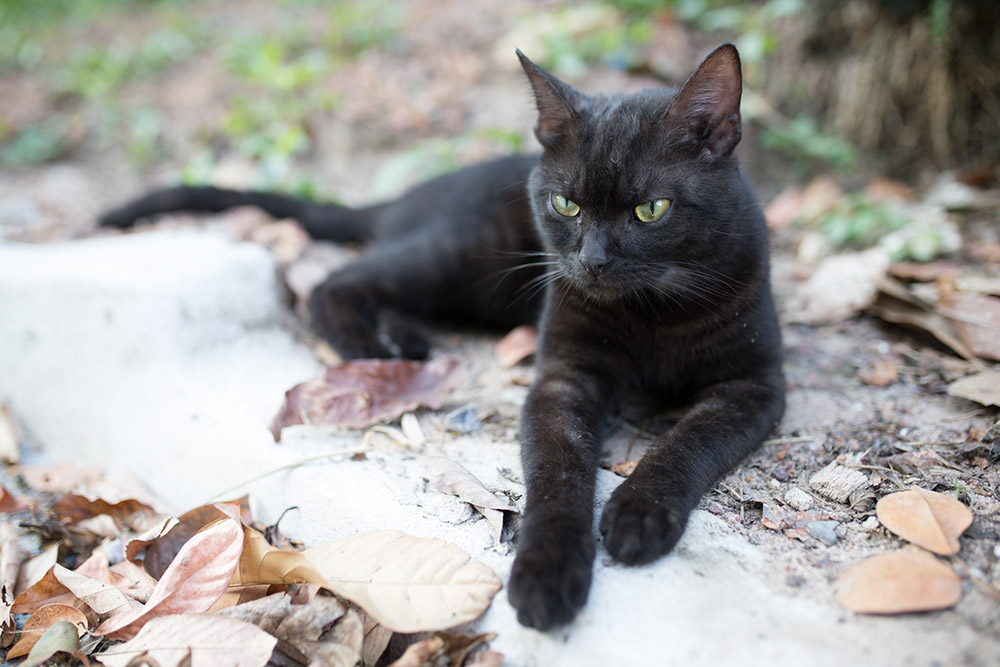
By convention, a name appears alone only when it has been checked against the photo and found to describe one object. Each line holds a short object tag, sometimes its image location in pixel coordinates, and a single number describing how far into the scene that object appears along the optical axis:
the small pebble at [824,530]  0.41
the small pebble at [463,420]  0.52
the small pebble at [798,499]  0.43
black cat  0.41
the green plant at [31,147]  1.08
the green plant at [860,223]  0.69
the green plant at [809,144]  0.84
